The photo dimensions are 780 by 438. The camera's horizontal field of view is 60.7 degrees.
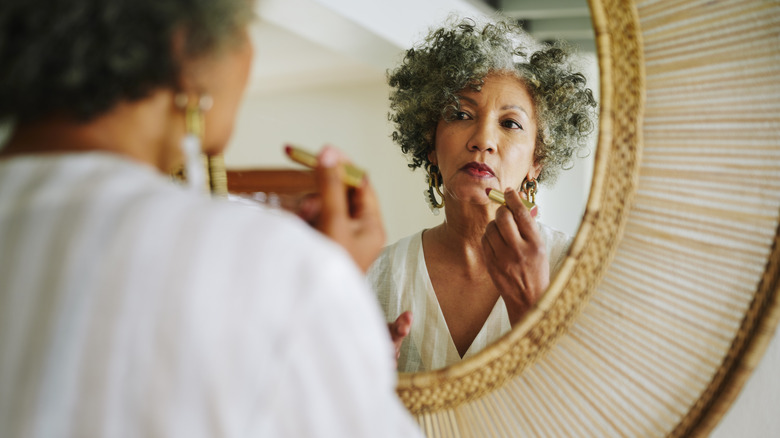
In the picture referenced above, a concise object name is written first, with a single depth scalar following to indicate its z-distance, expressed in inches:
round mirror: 21.8
